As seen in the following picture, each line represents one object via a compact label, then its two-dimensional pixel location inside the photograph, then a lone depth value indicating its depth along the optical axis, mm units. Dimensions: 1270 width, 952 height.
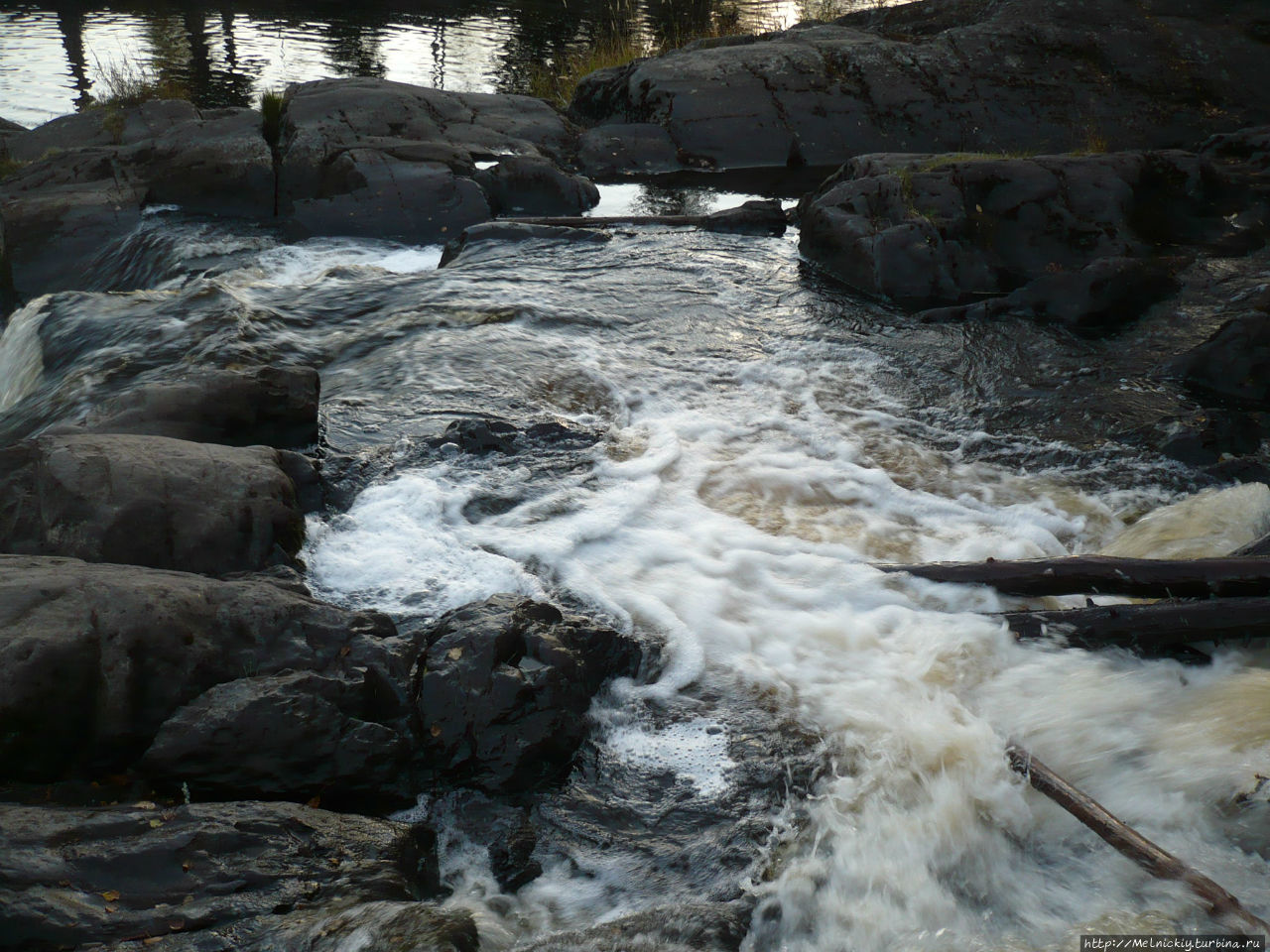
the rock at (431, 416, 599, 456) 6379
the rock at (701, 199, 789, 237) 11016
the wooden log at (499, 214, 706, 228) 10445
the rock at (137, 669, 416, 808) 3600
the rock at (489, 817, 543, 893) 3578
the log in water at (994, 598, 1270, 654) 4492
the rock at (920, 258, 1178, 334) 8609
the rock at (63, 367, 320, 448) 5551
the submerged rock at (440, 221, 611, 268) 10078
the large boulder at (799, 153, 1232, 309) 8961
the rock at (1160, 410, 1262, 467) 6414
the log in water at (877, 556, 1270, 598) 4605
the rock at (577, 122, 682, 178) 13297
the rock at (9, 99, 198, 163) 12344
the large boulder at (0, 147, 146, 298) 10234
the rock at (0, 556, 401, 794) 3539
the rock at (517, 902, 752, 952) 3240
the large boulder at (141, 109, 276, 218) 11398
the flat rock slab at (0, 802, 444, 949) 2859
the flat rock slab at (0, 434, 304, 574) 4441
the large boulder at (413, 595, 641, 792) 3977
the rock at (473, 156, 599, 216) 11609
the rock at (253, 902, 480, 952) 2920
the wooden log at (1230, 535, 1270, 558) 4812
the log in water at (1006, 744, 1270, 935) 3225
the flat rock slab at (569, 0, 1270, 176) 13586
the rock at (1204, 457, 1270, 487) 6129
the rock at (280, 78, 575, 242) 11125
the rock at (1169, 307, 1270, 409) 7250
